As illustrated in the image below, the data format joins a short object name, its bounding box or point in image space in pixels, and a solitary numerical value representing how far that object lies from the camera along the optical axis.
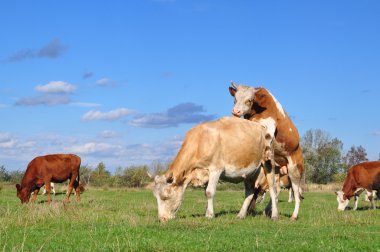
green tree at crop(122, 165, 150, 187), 54.69
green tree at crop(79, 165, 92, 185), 57.29
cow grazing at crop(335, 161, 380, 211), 25.45
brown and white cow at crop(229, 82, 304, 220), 15.42
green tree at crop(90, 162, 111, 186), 55.44
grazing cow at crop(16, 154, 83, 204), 25.48
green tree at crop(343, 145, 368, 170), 91.81
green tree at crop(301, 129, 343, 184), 76.44
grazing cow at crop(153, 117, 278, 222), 14.09
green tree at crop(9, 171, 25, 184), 52.47
